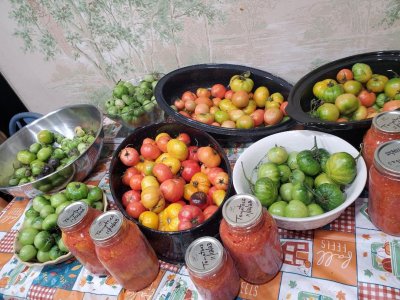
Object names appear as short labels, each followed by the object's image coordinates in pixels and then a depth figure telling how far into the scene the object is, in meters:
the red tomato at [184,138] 1.13
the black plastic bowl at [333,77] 0.90
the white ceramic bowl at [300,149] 0.73
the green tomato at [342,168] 0.76
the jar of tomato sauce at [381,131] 0.71
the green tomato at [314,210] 0.76
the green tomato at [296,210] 0.75
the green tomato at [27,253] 0.92
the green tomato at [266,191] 0.78
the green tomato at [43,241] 0.93
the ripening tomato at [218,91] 1.34
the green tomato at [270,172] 0.85
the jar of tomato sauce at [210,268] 0.60
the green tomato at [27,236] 0.96
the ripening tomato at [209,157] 1.02
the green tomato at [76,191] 1.04
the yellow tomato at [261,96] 1.24
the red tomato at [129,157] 1.09
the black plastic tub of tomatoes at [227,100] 1.12
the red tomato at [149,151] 1.10
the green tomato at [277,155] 0.92
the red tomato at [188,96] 1.33
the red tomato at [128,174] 1.05
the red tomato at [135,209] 0.89
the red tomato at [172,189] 0.94
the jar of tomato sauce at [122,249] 0.66
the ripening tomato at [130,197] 0.96
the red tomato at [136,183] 1.01
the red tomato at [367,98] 1.01
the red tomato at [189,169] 1.04
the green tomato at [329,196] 0.76
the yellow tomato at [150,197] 0.90
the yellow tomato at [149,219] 0.85
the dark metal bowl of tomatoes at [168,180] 0.81
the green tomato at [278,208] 0.77
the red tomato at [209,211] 0.84
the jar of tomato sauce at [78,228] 0.72
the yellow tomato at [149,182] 0.96
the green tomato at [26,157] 1.29
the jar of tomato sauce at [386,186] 0.63
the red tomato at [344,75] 1.05
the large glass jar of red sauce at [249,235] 0.61
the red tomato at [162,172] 0.99
